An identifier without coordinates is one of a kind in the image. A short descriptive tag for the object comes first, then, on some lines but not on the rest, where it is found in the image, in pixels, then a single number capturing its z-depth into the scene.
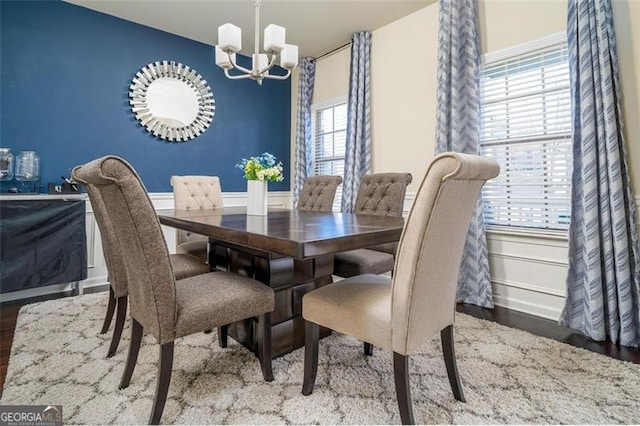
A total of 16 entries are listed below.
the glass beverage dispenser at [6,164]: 2.69
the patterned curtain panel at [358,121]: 3.62
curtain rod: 3.96
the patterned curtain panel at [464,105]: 2.66
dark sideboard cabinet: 2.45
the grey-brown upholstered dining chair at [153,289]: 1.10
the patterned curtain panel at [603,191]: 1.96
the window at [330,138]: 4.13
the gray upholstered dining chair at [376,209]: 2.08
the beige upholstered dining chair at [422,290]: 1.02
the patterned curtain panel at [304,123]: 4.38
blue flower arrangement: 2.22
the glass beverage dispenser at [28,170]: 2.77
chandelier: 2.04
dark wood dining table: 1.23
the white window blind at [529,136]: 2.36
